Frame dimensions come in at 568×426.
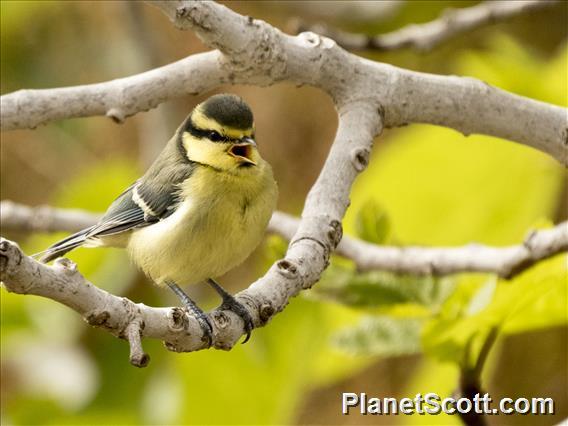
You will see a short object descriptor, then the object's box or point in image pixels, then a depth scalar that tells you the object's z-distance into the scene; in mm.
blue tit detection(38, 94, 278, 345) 3827
